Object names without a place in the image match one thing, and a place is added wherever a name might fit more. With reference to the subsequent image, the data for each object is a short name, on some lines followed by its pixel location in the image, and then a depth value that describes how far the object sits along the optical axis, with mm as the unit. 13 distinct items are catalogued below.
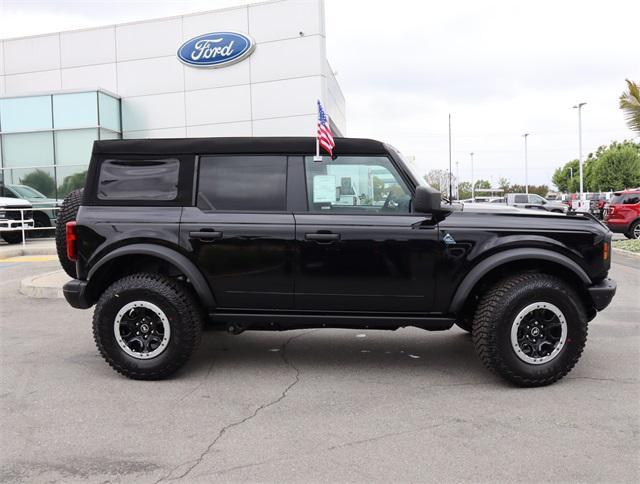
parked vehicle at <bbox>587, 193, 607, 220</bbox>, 21078
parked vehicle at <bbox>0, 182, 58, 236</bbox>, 18812
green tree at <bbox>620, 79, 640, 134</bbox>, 14922
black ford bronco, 4238
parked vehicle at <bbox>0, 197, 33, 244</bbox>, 16031
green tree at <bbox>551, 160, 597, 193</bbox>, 95019
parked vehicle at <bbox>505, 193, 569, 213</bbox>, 33438
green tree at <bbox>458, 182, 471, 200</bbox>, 107388
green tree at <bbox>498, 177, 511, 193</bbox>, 123125
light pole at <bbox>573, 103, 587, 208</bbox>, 48178
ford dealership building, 19281
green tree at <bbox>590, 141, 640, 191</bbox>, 71938
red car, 17328
